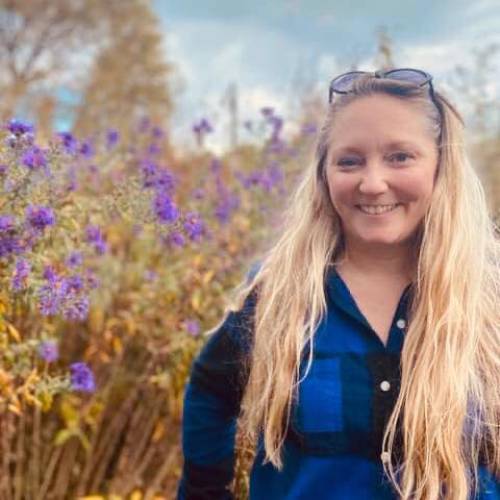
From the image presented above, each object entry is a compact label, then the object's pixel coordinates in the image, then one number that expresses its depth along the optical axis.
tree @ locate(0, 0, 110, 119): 11.94
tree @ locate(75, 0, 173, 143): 9.17
